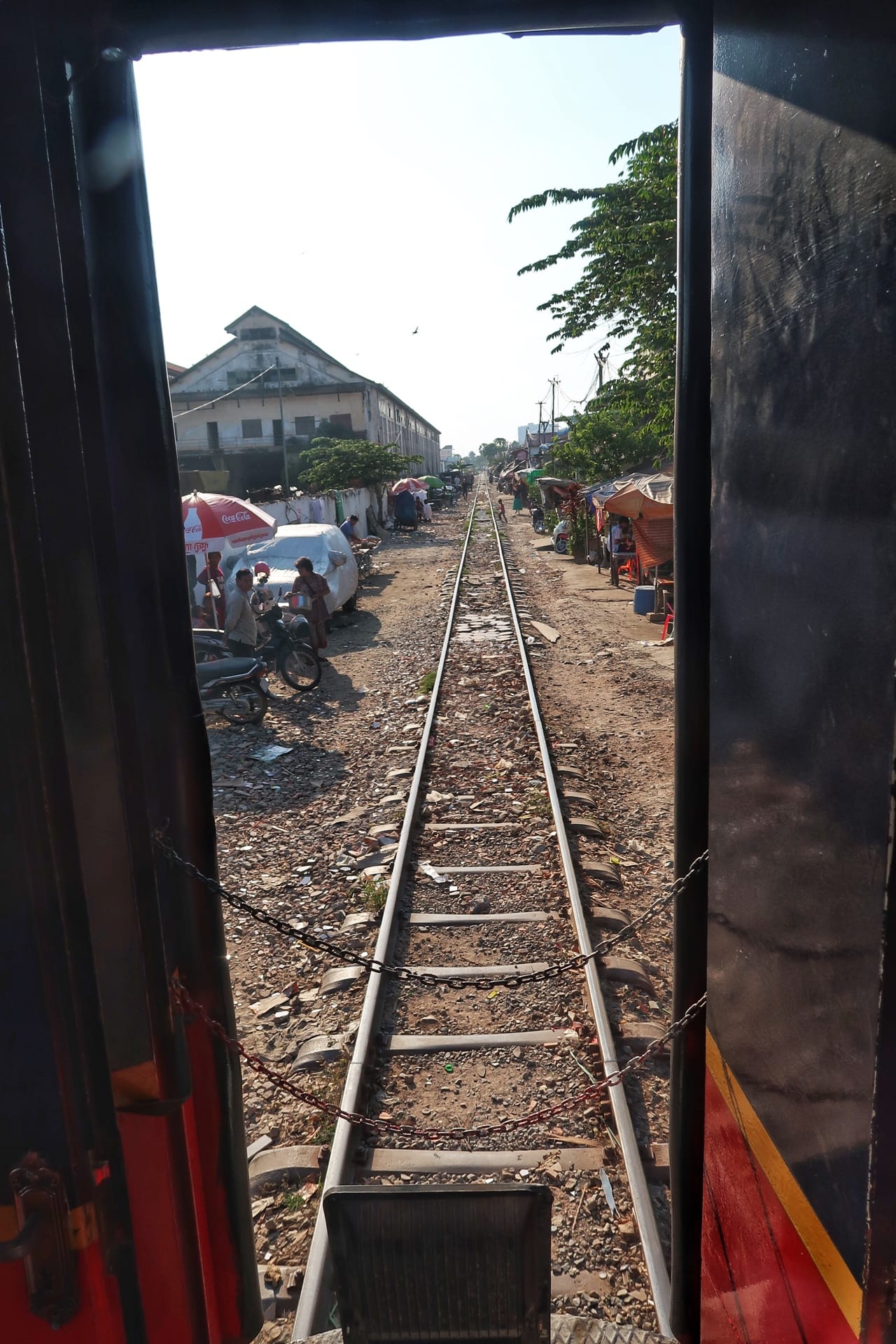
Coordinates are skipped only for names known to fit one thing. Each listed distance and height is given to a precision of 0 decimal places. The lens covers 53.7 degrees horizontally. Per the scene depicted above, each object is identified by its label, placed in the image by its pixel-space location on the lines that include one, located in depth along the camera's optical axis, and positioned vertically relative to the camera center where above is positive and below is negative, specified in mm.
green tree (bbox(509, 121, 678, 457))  12016 +3263
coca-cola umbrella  12062 -253
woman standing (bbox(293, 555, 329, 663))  12430 -1256
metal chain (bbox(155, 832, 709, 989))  2188 -1407
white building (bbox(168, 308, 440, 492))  46500 +5692
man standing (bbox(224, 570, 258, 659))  10609 -1447
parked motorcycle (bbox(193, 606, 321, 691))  11406 -1930
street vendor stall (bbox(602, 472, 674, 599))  13852 -519
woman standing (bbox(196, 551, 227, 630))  12141 -1003
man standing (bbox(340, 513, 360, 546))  22069 -783
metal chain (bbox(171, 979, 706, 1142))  2305 -1823
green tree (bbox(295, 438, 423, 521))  34844 +1294
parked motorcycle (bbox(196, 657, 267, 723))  9633 -2028
